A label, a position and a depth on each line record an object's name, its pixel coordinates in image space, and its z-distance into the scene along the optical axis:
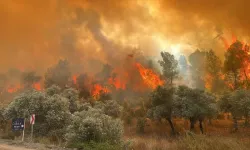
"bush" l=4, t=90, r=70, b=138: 30.00
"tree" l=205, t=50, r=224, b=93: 85.69
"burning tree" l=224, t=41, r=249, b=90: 68.56
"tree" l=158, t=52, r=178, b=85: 85.06
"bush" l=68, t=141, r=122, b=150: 19.61
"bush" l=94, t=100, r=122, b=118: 56.44
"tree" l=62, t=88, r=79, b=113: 42.47
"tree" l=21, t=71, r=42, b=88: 102.09
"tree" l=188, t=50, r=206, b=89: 94.34
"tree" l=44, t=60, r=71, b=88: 90.75
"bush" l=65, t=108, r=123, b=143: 21.78
